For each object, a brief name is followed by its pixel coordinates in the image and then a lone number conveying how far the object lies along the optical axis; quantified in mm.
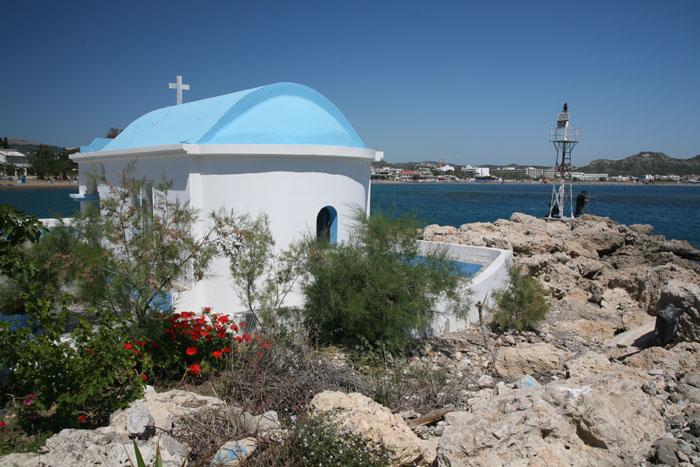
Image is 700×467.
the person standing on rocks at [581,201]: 30609
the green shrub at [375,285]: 7328
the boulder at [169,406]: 4379
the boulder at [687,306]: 7157
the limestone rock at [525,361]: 7188
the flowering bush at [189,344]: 6059
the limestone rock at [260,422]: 4391
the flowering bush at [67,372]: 4449
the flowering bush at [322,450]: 3832
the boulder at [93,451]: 3461
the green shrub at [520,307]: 9664
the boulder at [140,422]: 3900
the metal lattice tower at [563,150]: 28594
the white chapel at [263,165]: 8453
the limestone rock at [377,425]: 4031
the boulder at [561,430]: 3719
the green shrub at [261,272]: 7129
